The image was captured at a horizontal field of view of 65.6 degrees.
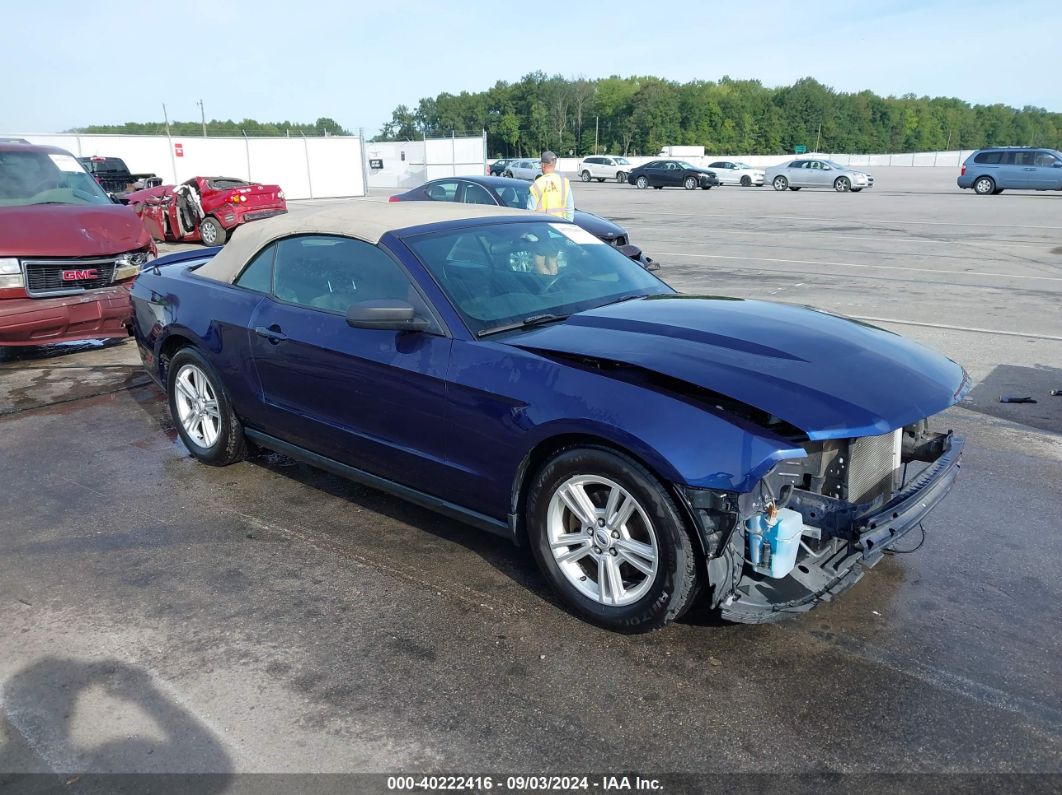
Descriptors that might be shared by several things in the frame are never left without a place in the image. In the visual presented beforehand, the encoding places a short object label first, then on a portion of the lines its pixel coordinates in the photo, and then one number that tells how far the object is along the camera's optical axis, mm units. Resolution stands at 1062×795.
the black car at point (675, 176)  40906
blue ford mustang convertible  2963
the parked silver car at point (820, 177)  38250
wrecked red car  16938
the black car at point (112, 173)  23562
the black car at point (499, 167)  48022
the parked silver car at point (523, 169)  46494
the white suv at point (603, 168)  50156
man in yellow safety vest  9398
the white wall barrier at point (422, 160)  47188
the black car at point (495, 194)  11310
